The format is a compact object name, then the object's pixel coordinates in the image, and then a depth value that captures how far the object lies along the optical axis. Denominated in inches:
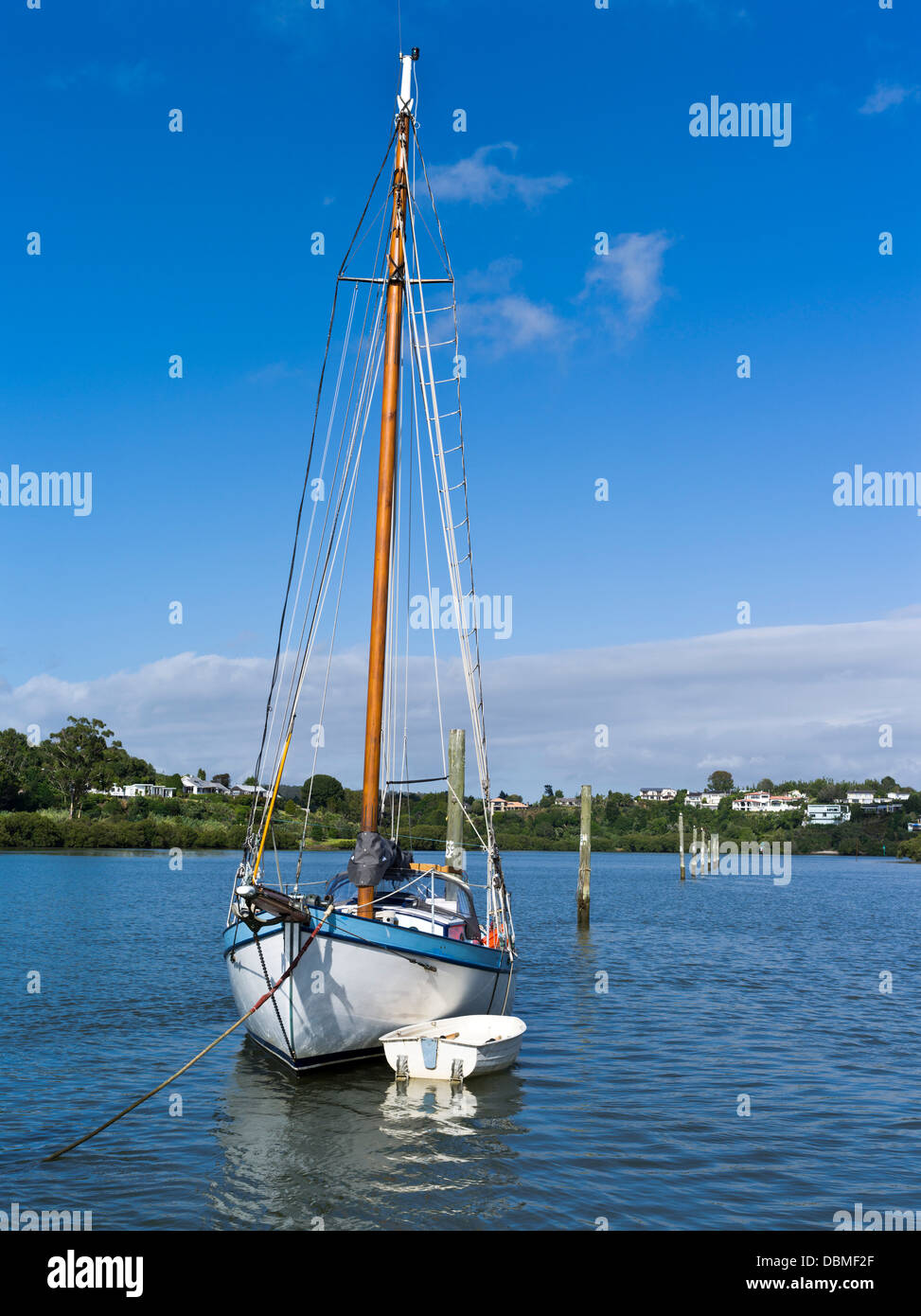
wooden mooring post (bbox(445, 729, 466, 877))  1310.3
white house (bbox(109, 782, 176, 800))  6003.9
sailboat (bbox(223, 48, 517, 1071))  611.8
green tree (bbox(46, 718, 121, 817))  4589.1
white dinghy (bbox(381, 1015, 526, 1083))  639.1
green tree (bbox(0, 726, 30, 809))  4395.7
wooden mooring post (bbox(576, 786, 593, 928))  1692.9
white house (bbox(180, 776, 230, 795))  7274.6
